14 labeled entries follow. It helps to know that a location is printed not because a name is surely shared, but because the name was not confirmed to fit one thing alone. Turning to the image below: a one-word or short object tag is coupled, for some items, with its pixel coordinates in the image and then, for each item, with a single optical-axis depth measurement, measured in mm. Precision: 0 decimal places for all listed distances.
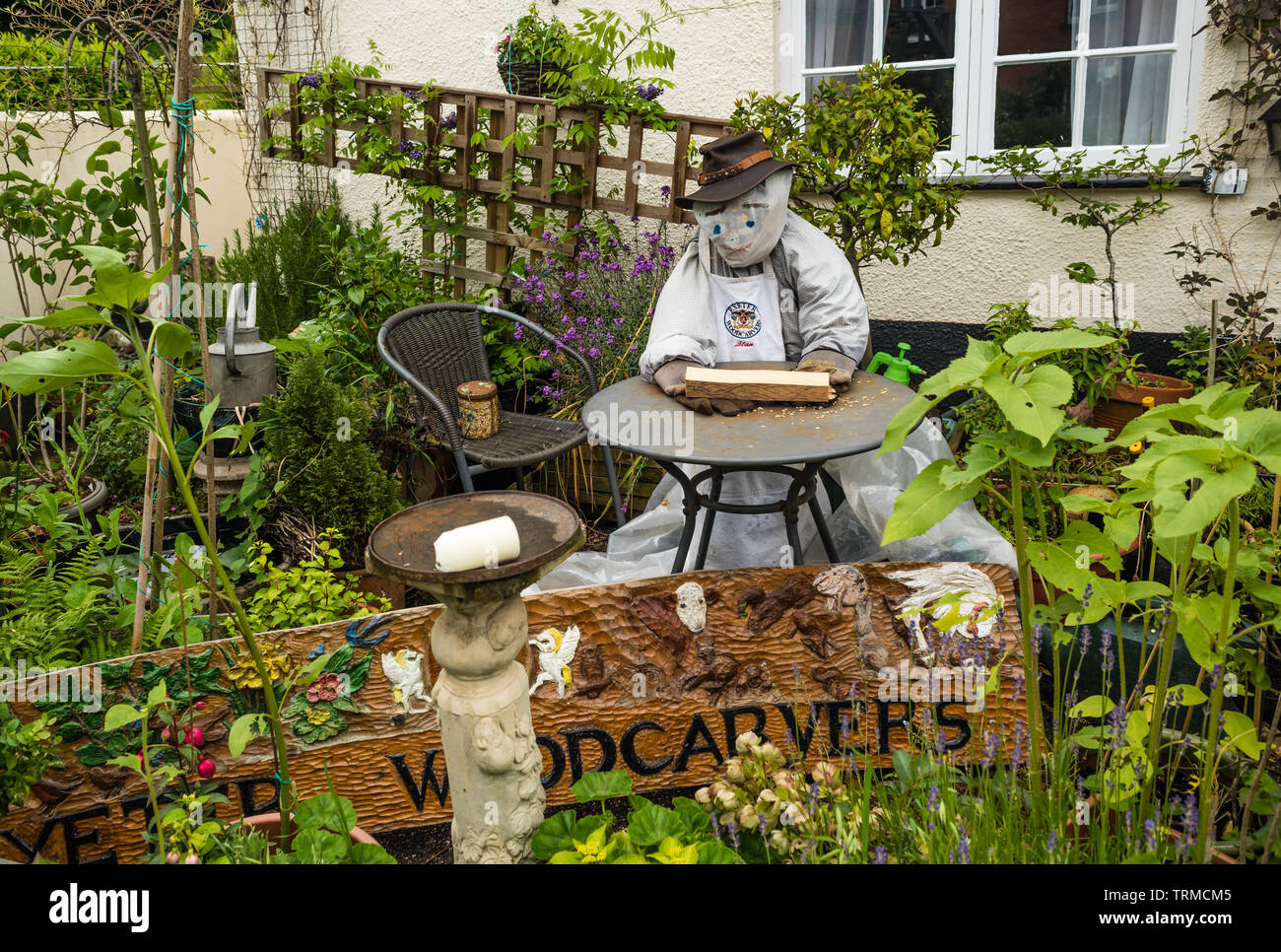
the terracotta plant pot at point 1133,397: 4152
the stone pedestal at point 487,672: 1698
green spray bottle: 4539
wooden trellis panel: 5039
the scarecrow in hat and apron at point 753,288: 3316
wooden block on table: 2980
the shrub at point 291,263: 5777
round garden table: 2615
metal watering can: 3604
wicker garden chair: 4023
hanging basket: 5574
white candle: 1637
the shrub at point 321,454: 3484
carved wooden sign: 2350
